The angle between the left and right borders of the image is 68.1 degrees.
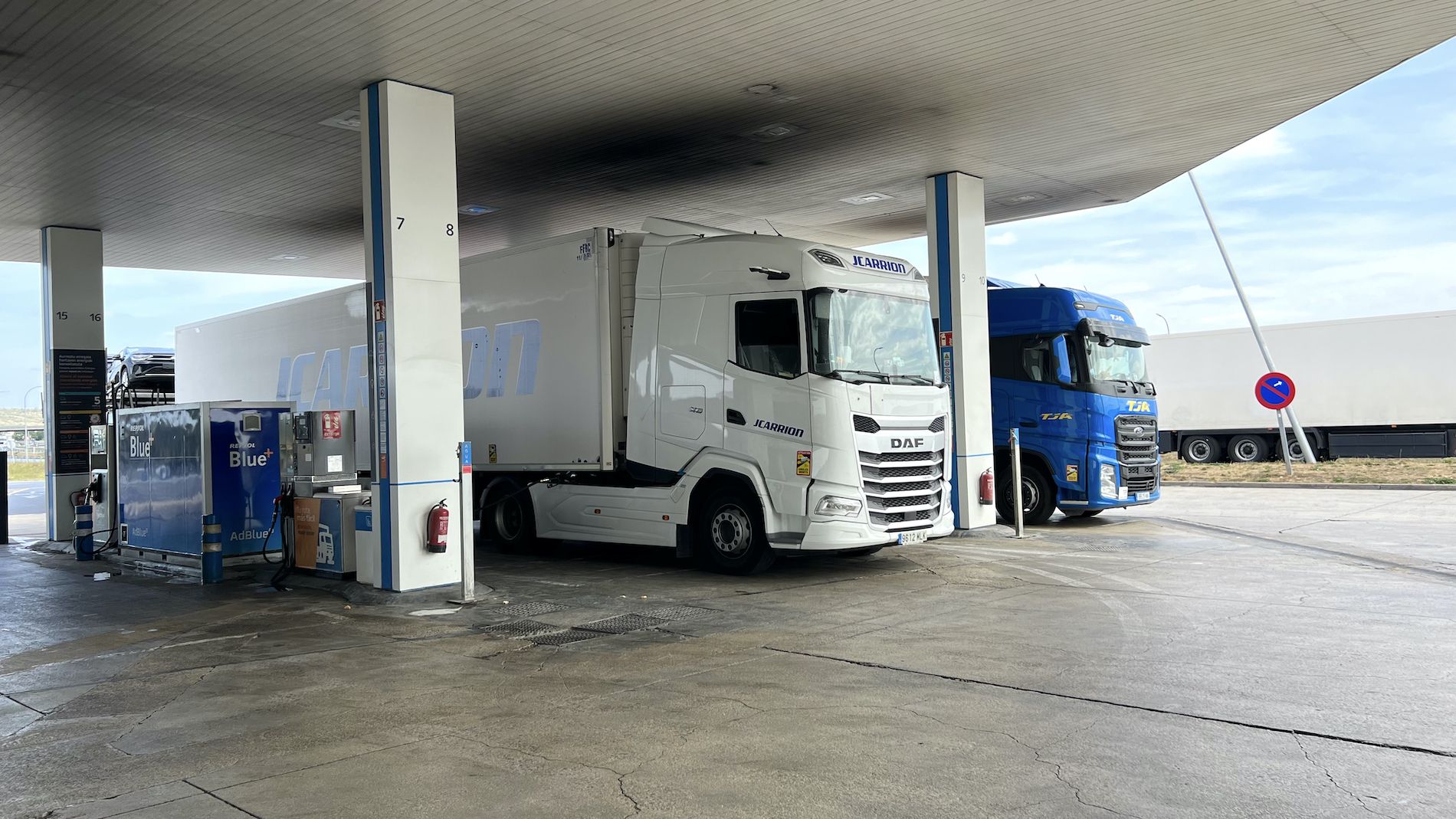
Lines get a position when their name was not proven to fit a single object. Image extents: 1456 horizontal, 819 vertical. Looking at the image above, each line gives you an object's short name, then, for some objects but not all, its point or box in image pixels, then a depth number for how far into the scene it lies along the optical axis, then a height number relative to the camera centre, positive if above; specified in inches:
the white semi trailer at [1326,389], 954.1 +30.0
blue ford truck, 602.2 +15.5
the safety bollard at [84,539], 549.6 -39.6
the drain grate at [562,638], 313.9 -57.0
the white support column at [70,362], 634.8 +58.9
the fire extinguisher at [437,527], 391.2 -28.3
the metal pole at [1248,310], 942.4 +99.1
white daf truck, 413.1 +19.3
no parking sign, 761.0 +22.2
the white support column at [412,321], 387.2 +47.5
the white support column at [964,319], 565.0 +60.1
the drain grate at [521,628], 329.4 -56.5
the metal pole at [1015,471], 548.4 -20.9
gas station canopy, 350.9 +138.5
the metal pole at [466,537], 381.1 -31.4
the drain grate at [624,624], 332.5 -56.8
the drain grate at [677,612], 352.5 -56.6
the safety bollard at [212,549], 449.1 -38.6
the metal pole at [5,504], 645.9 -24.3
